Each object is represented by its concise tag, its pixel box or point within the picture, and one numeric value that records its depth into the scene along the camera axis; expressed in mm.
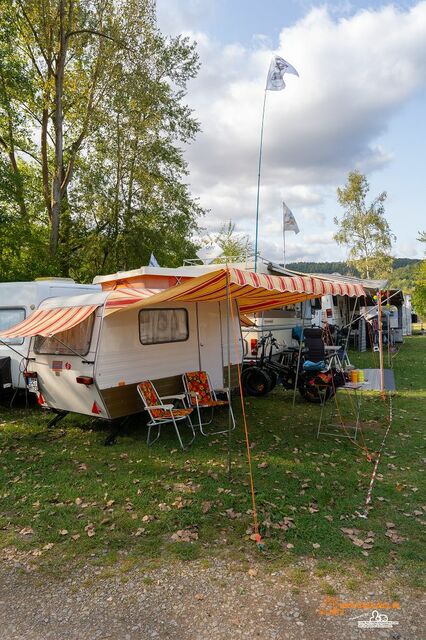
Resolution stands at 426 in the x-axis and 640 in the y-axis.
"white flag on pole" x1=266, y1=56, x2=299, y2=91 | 8484
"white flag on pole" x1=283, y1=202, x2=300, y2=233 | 15672
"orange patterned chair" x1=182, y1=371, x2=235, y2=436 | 6909
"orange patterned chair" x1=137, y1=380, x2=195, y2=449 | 5977
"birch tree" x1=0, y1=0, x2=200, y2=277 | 13992
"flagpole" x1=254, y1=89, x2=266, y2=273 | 8687
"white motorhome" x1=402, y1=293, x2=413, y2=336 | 26578
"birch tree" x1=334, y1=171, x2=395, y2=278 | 32469
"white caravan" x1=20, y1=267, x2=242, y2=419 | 5945
